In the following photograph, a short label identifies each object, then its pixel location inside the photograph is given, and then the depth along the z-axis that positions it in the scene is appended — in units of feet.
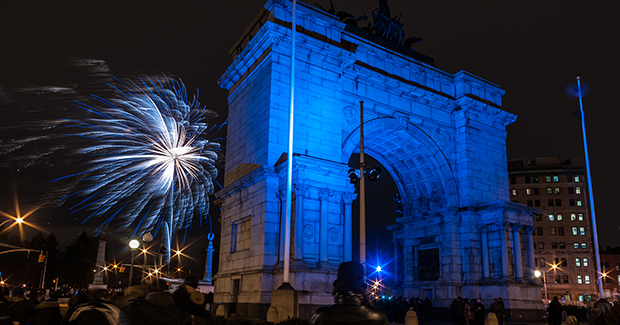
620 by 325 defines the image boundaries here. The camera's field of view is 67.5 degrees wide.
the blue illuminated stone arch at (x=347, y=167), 79.41
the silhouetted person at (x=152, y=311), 15.43
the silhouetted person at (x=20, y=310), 24.25
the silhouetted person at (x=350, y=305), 13.28
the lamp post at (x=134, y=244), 62.36
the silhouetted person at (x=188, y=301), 20.36
